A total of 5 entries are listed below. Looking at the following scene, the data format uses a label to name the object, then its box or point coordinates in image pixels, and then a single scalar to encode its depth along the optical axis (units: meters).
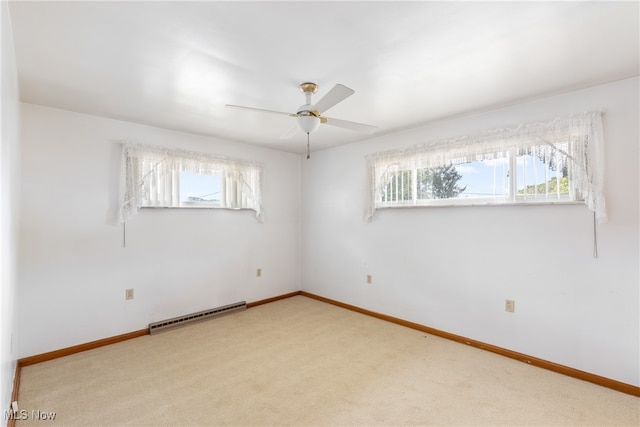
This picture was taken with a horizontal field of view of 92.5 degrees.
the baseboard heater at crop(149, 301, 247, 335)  3.30
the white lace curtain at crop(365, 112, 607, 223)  2.30
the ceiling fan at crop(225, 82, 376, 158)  1.91
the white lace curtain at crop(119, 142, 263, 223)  3.14
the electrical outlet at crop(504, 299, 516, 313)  2.74
